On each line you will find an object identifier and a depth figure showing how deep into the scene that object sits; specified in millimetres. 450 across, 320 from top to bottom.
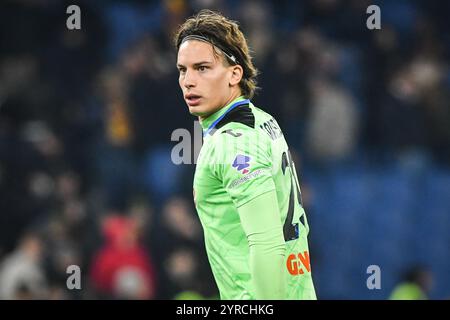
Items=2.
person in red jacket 18453
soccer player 7004
